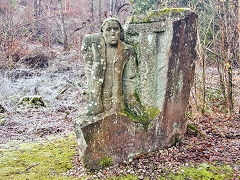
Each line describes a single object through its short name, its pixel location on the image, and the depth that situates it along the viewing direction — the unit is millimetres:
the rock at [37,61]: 11555
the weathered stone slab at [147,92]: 3135
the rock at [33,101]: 7223
